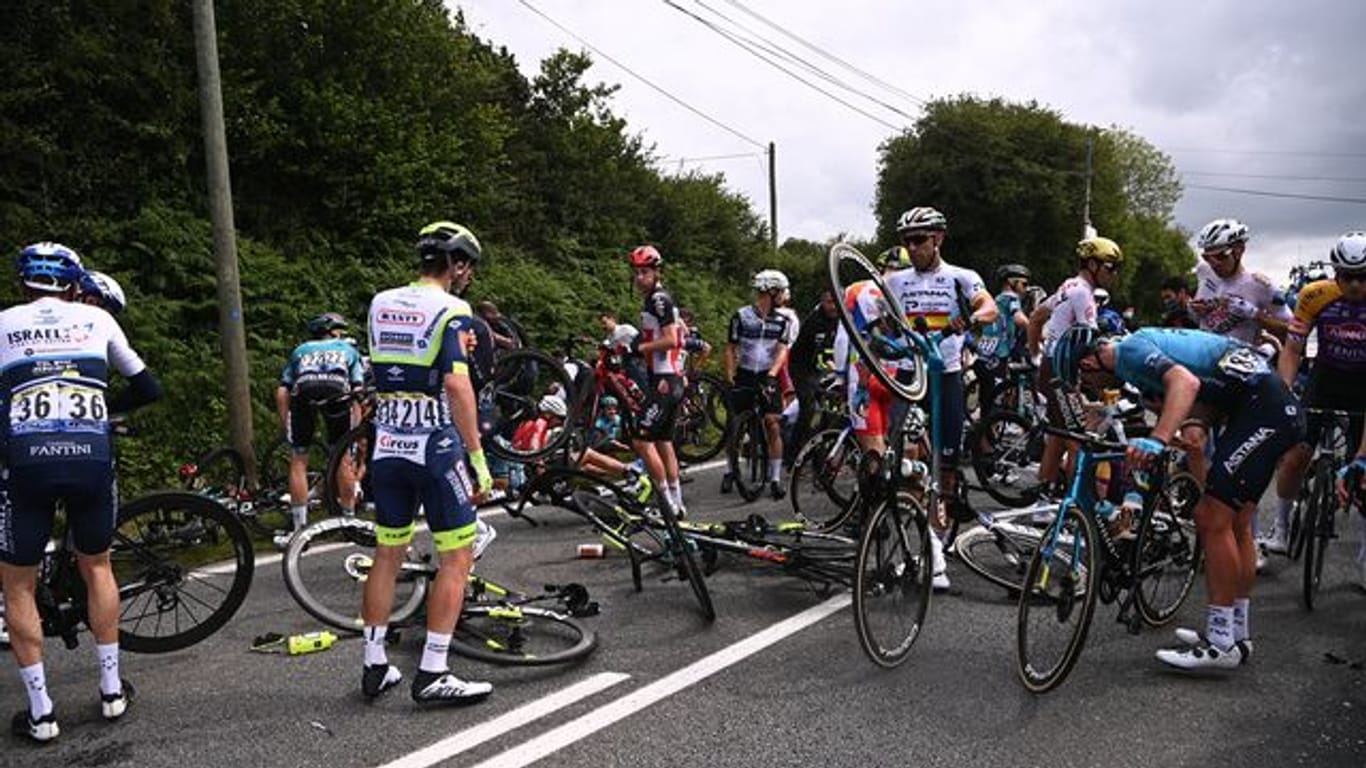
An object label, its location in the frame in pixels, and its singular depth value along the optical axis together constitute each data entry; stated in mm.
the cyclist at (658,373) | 7023
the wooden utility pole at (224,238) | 7984
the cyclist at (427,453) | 3811
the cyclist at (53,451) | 3605
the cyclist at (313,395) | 6895
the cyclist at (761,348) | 8539
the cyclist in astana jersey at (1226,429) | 4066
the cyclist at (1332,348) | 5305
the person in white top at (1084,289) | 6453
